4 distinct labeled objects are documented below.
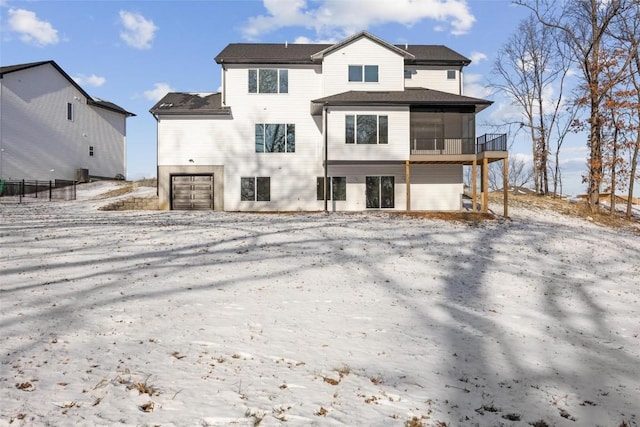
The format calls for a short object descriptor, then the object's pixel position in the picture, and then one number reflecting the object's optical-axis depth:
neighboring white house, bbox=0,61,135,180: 30.91
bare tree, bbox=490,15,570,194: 35.91
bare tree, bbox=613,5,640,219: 25.52
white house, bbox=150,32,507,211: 23.39
